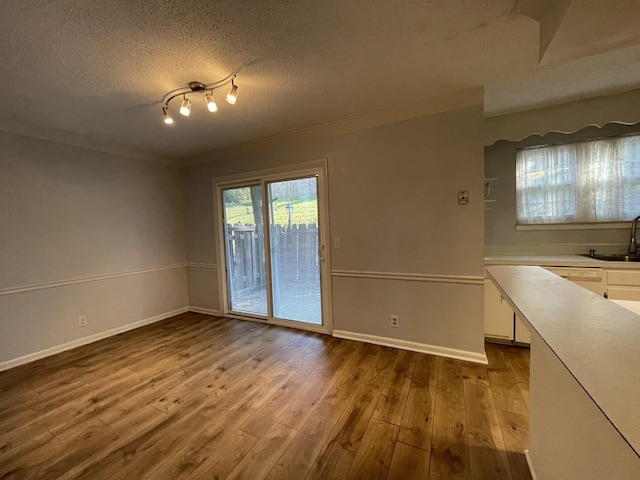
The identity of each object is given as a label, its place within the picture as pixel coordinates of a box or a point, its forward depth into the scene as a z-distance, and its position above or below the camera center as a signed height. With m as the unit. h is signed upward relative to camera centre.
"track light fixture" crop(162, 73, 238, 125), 1.94 +1.15
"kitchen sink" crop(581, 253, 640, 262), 2.53 -0.38
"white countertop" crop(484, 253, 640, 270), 2.33 -0.38
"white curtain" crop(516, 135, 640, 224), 2.68 +0.42
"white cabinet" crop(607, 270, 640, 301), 2.27 -0.58
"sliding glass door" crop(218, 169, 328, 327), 3.27 -0.23
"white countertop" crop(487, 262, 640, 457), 0.48 -0.33
